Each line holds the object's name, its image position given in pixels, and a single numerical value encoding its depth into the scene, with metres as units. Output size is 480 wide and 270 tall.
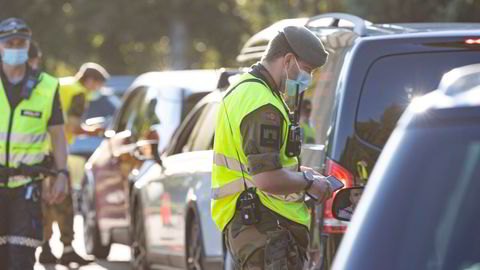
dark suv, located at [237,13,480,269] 13.99
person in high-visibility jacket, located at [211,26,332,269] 11.69
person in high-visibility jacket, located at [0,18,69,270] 17.04
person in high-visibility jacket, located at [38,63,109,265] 26.14
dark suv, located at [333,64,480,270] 6.89
